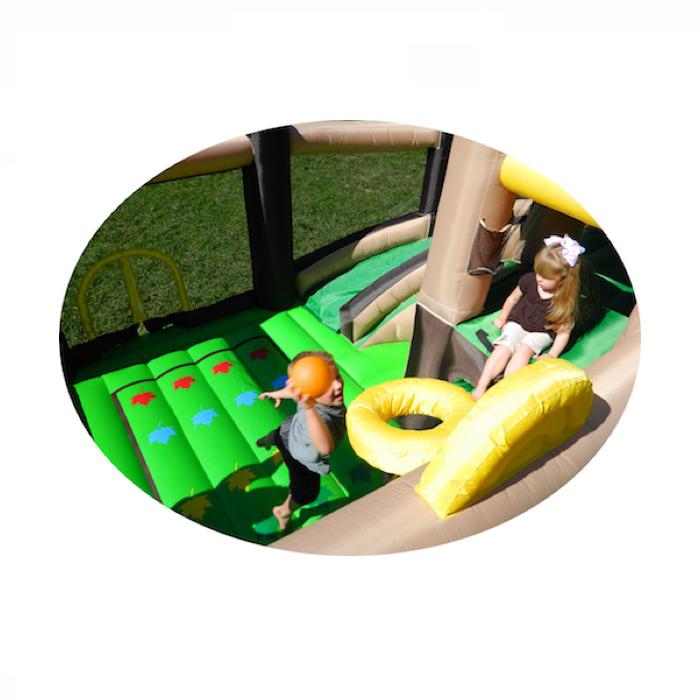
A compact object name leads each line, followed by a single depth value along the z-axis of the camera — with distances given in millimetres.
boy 2291
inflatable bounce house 1985
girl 3197
